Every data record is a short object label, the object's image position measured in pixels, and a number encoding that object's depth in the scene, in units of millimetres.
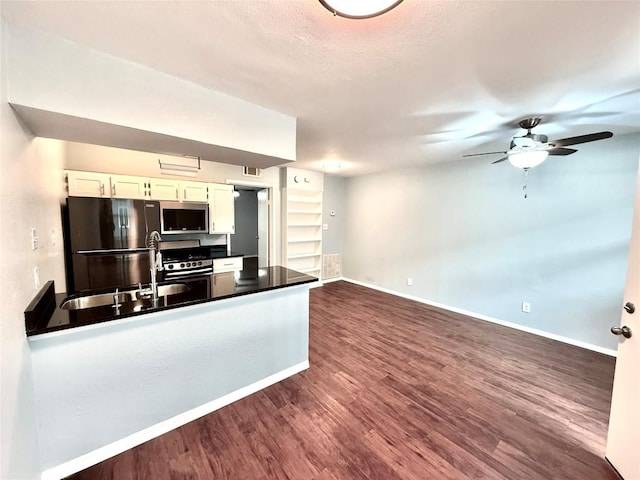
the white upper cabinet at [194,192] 3727
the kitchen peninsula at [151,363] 1520
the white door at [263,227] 5105
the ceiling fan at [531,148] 2320
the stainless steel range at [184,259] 3584
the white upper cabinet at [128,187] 3191
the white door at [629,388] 1472
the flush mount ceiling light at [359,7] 1018
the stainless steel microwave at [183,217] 3527
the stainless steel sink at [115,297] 1954
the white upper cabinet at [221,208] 4008
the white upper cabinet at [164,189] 3492
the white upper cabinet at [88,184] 2934
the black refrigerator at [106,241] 2887
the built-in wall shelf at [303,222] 5102
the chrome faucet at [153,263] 1890
